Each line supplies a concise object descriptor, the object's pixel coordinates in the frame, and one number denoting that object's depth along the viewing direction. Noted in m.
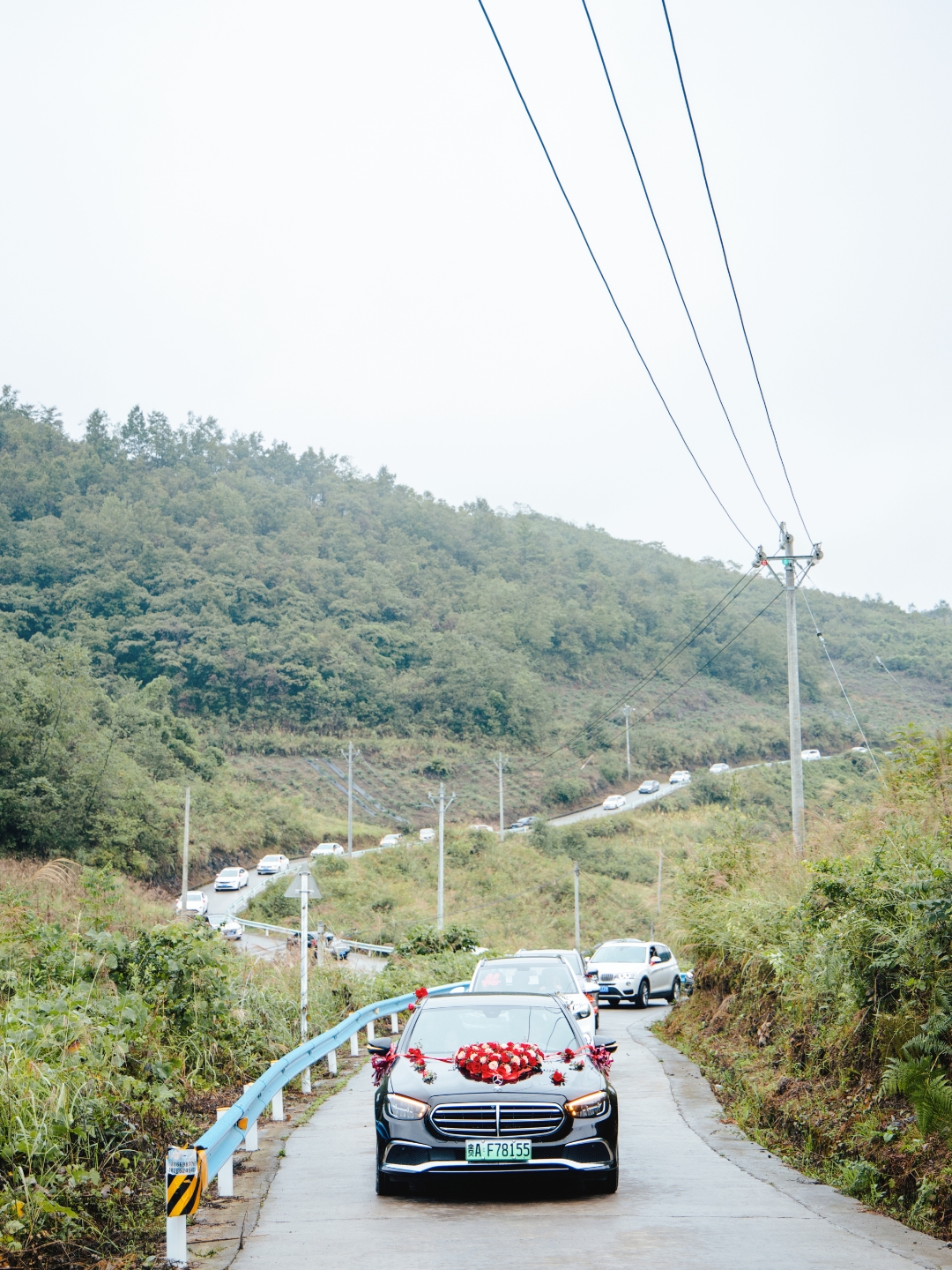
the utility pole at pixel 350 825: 66.25
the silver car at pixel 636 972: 28.31
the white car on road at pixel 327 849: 67.81
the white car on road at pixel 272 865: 66.00
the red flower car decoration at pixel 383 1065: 8.55
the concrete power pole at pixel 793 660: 22.38
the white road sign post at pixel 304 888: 15.42
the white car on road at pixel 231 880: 62.03
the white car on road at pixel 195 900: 51.04
